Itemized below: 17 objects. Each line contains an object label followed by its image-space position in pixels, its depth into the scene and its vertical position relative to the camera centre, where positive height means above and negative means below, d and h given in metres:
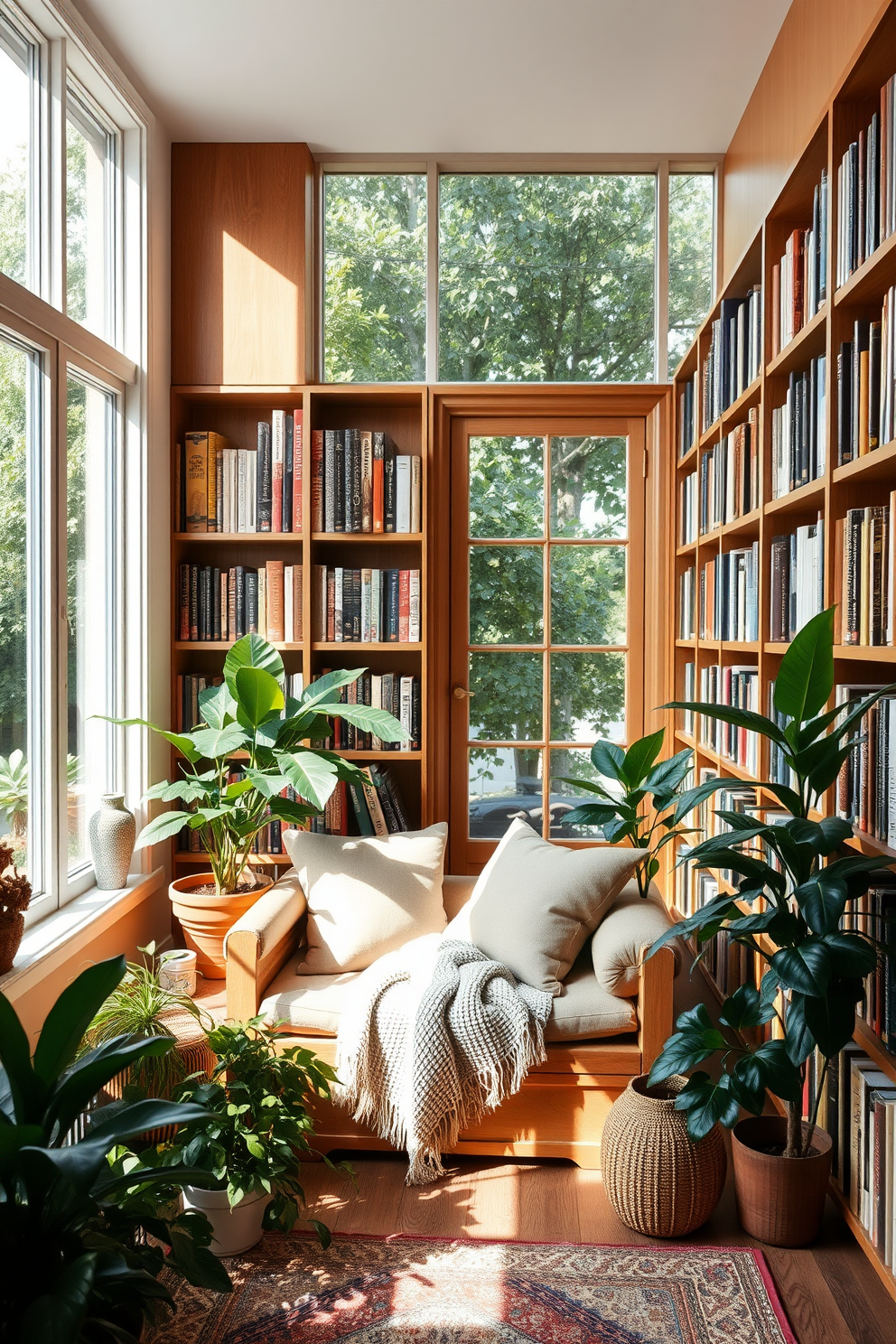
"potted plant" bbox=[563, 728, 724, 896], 2.54 -0.35
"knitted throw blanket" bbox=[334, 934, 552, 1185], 2.31 -0.97
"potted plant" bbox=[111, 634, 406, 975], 3.01 -0.35
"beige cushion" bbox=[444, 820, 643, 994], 2.53 -0.68
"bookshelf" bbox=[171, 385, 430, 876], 3.88 +0.46
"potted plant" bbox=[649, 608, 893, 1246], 1.71 -0.56
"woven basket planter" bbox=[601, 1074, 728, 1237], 2.09 -1.12
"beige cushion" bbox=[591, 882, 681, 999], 2.45 -0.74
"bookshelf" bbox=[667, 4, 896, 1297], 1.81 +0.70
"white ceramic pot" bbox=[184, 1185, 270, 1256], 2.07 -1.21
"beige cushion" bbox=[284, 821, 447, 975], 2.75 -0.70
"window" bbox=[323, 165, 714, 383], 3.96 +1.57
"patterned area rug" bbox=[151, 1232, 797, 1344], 1.85 -1.30
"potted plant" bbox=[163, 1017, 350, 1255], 1.98 -1.00
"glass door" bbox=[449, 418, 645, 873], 4.01 +0.22
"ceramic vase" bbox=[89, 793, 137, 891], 3.12 -0.59
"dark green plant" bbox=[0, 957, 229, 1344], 1.22 -0.75
